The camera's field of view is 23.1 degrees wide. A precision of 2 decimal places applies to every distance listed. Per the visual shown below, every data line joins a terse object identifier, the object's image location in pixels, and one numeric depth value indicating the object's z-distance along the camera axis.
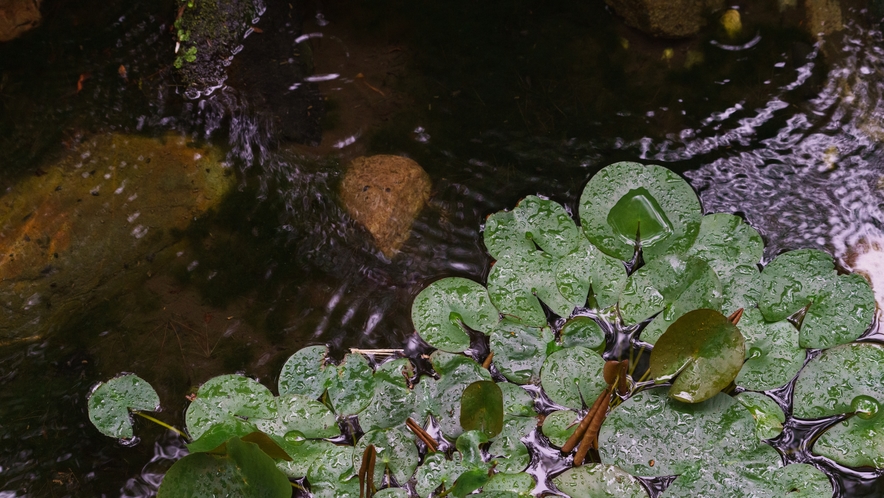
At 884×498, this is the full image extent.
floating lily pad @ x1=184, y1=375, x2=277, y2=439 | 2.10
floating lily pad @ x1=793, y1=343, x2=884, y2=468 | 2.05
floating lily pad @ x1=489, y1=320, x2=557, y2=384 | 2.10
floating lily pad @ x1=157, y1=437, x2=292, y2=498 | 2.03
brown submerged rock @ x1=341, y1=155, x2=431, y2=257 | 2.20
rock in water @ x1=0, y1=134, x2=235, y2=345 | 2.19
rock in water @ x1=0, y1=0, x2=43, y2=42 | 2.25
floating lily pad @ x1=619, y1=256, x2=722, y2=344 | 2.08
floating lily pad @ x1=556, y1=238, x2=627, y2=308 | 2.11
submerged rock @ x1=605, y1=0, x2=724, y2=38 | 2.23
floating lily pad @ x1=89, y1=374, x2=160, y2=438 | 2.12
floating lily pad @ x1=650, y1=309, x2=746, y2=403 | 2.03
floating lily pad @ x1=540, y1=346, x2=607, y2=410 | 2.08
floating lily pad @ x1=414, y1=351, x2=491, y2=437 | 2.08
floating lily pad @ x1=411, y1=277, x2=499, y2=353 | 2.12
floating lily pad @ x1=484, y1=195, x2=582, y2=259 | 2.13
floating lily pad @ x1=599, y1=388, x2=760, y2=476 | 2.04
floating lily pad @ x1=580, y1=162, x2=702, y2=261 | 2.11
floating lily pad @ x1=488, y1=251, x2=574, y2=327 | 2.11
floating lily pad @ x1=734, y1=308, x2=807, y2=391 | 2.07
